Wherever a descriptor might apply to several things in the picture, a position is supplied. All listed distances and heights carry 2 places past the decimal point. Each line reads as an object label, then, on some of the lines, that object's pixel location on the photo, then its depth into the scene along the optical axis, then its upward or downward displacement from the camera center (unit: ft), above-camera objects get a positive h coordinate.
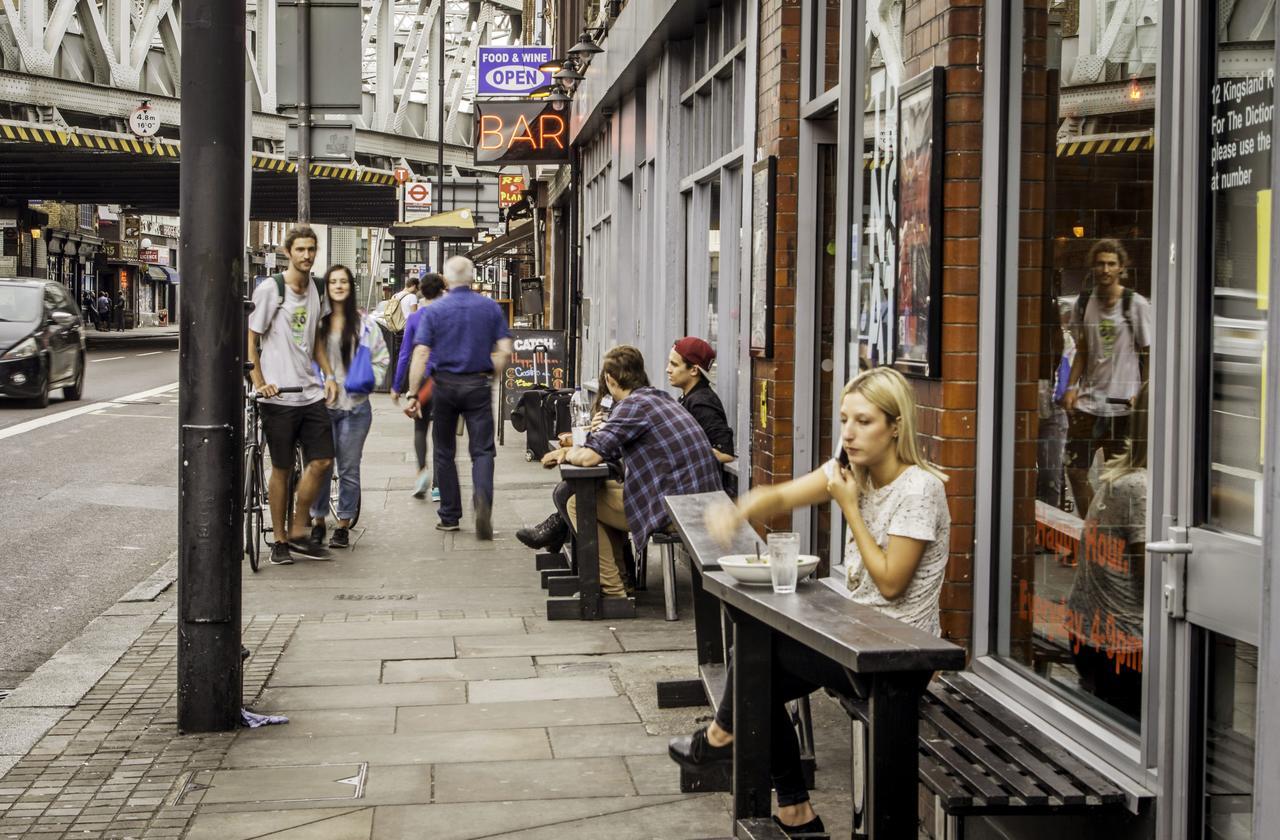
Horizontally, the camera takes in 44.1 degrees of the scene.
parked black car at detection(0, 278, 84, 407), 67.51 -0.39
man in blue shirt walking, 35.37 -0.84
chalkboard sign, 59.67 -0.99
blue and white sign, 72.92 +12.25
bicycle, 30.99 -2.95
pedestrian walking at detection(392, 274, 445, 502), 40.24 -2.18
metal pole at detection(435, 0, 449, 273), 121.80 +16.50
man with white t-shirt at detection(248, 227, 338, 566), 31.27 -0.75
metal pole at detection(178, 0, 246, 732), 18.39 -0.22
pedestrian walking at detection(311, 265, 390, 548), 33.27 -1.14
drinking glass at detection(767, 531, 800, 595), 12.71 -1.84
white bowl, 13.01 -1.94
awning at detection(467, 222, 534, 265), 98.70 +5.99
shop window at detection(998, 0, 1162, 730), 12.71 -0.15
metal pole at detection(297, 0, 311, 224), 38.24 +6.08
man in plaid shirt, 25.31 -1.92
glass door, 10.55 -0.63
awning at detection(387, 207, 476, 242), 84.02 +5.64
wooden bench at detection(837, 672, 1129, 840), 11.39 -3.31
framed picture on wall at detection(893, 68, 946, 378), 16.14 +1.14
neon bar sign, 63.41 +8.23
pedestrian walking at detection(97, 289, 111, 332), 206.74 +2.37
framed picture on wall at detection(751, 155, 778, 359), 25.19 +1.36
